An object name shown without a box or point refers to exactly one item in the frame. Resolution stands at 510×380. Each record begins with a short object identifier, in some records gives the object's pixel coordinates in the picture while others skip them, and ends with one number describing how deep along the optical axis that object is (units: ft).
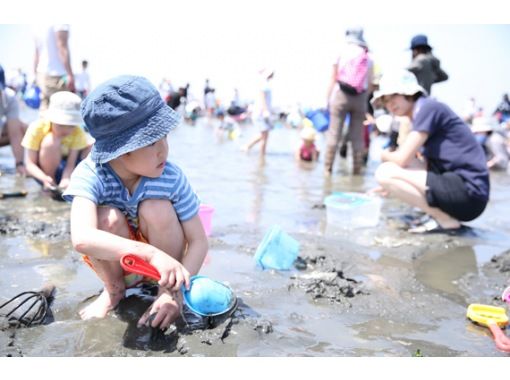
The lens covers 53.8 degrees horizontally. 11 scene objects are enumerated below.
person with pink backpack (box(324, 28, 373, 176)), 20.51
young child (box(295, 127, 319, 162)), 28.30
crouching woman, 12.35
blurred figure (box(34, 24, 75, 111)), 17.71
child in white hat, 13.52
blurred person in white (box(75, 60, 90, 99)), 40.55
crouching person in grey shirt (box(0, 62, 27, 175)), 17.11
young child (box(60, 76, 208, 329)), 6.04
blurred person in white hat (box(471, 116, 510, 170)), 28.96
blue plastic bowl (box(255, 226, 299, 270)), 9.32
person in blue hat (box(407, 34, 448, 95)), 17.93
